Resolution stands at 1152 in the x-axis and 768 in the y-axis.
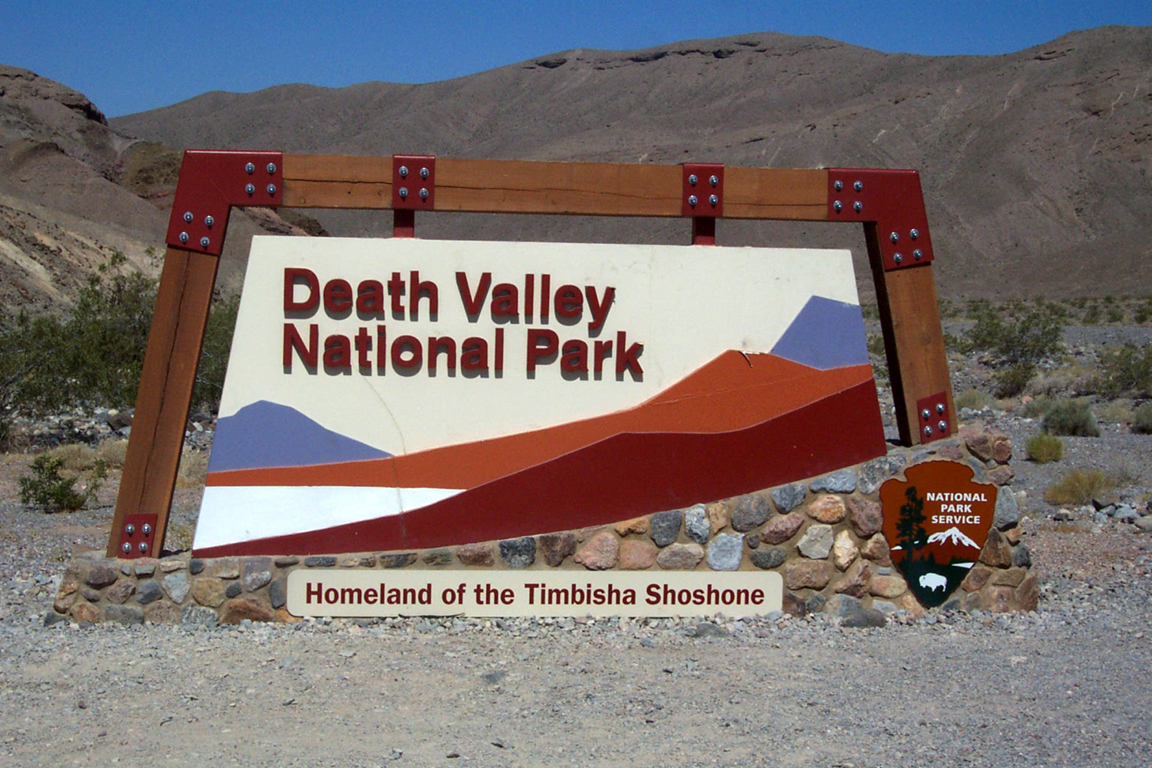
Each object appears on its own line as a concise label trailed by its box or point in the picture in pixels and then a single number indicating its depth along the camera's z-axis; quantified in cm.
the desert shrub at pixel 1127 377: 2053
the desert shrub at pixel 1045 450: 1385
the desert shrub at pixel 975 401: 1977
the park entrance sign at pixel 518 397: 628
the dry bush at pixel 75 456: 1321
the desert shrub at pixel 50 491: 1038
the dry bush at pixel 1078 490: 1088
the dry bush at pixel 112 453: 1348
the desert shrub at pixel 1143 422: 1633
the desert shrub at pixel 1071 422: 1625
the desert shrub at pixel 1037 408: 1833
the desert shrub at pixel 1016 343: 2603
